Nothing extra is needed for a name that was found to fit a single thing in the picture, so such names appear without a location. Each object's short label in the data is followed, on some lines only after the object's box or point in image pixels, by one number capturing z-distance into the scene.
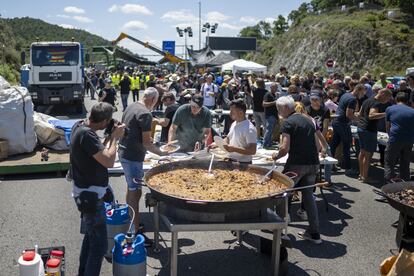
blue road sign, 40.53
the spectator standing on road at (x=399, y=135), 6.98
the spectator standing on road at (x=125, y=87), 17.53
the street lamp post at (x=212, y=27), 50.38
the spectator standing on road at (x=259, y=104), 11.69
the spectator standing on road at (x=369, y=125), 8.00
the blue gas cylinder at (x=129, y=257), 4.00
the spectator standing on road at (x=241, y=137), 5.24
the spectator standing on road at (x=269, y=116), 11.05
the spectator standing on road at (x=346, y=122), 8.55
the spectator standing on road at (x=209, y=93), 14.65
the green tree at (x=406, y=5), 45.91
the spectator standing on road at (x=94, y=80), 26.65
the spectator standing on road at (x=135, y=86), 22.09
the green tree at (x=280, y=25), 93.97
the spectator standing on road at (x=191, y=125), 6.37
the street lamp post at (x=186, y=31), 50.19
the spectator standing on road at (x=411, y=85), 9.77
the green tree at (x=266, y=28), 122.38
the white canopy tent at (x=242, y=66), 23.14
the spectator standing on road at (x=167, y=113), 8.77
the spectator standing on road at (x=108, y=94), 14.75
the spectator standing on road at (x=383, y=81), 12.46
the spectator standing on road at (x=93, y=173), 3.69
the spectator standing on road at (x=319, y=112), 8.42
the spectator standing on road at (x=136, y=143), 4.92
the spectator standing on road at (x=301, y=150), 5.25
